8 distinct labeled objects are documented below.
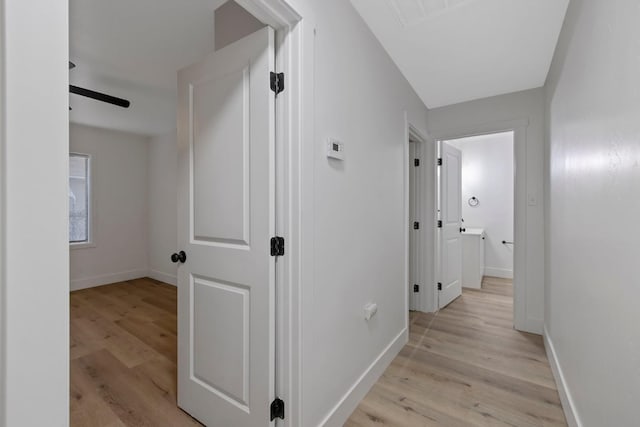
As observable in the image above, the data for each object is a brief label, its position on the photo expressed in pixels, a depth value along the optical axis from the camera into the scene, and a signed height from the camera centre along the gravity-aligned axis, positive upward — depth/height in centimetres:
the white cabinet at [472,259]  417 -71
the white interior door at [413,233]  329 -25
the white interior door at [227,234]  127 -11
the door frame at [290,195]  123 +7
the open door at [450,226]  337 -17
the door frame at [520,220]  277 -8
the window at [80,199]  410 +19
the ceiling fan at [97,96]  239 +104
